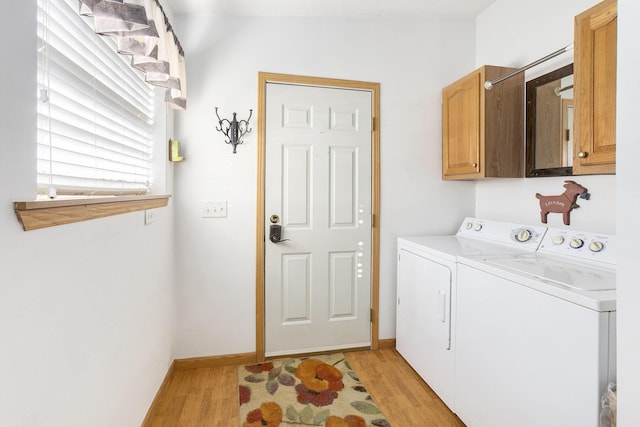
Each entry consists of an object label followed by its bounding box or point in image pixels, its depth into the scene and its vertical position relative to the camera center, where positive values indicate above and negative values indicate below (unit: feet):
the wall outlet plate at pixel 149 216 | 5.45 -0.16
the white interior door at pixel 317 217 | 7.81 -0.25
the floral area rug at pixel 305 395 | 5.83 -3.83
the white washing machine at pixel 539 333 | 3.51 -1.64
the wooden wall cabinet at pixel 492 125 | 6.95 +1.84
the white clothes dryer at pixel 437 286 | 6.13 -1.69
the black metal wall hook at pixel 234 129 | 7.37 +1.82
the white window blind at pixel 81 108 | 3.03 +1.18
